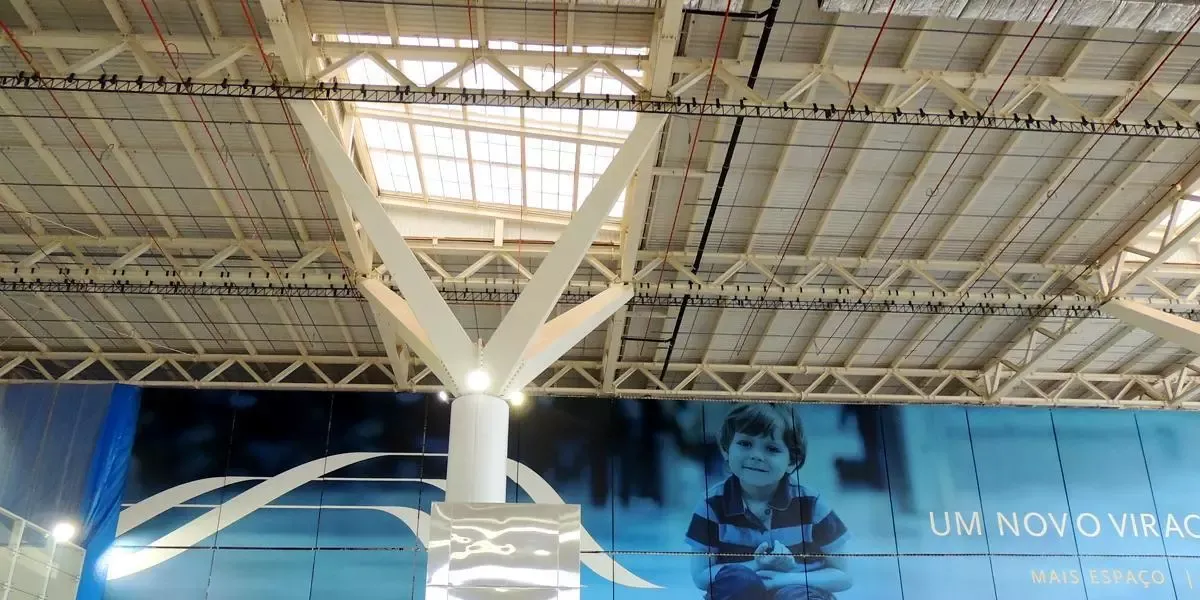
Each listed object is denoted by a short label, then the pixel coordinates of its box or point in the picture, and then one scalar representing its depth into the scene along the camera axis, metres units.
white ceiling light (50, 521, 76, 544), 22.71
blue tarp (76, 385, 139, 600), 22.84
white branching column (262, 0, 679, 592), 13.09
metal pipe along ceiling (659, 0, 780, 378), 13.26
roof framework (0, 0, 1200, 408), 13.85
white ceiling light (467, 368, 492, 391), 14.32
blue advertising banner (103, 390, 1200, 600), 23.88
